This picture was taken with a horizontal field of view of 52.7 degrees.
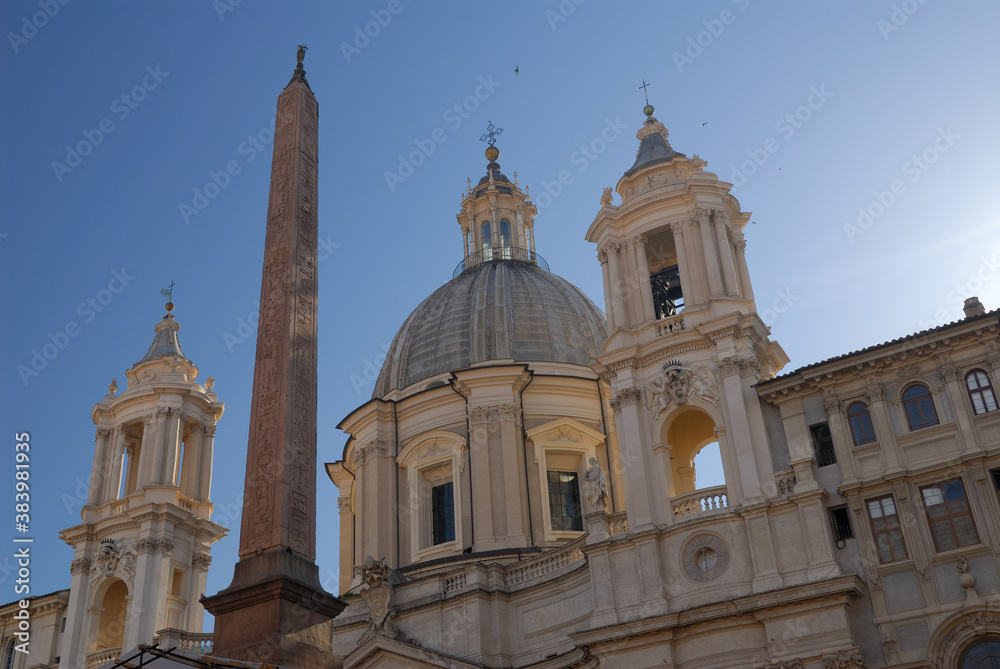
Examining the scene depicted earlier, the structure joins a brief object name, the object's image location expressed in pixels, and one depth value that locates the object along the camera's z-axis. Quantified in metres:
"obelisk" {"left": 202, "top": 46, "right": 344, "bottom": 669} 12.64
